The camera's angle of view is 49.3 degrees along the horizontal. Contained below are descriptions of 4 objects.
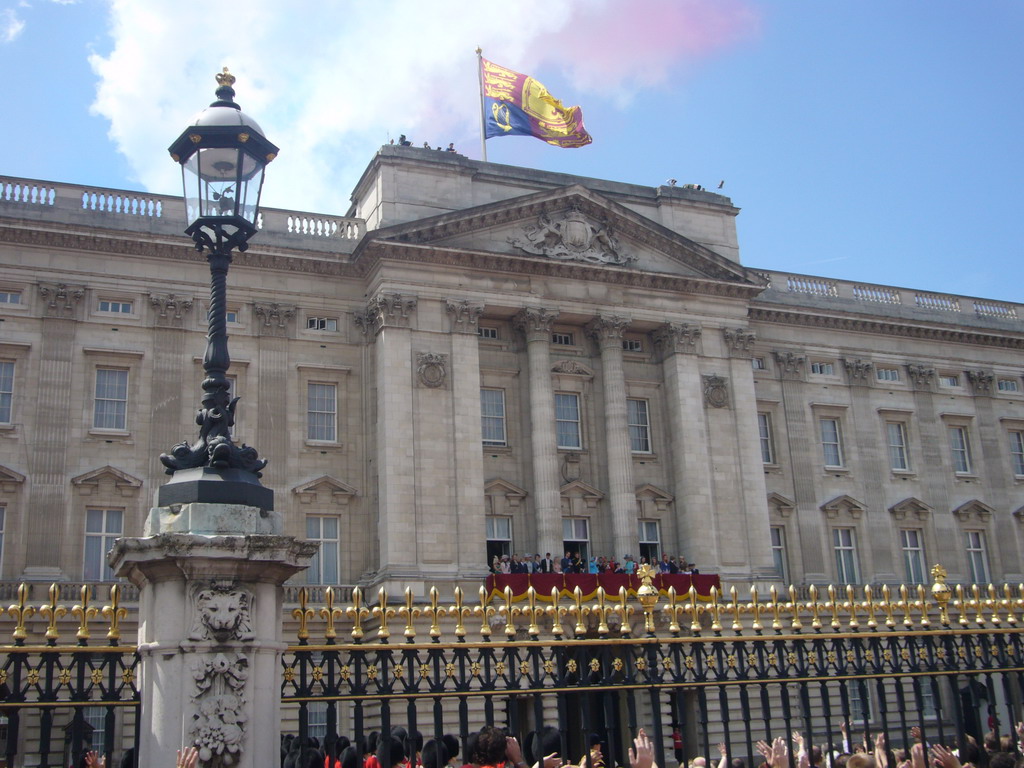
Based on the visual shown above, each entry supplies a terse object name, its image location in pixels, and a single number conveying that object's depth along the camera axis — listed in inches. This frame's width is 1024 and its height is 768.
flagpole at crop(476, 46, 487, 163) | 1632.6
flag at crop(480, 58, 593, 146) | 1640.0
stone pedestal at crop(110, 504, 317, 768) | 307.7
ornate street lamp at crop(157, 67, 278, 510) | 340.8
